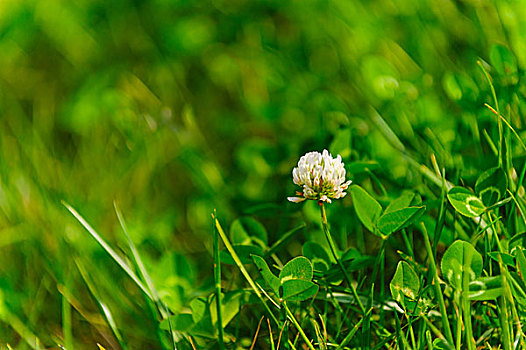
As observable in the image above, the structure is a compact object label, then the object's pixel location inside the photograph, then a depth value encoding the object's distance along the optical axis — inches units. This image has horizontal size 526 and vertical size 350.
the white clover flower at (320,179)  24.1
